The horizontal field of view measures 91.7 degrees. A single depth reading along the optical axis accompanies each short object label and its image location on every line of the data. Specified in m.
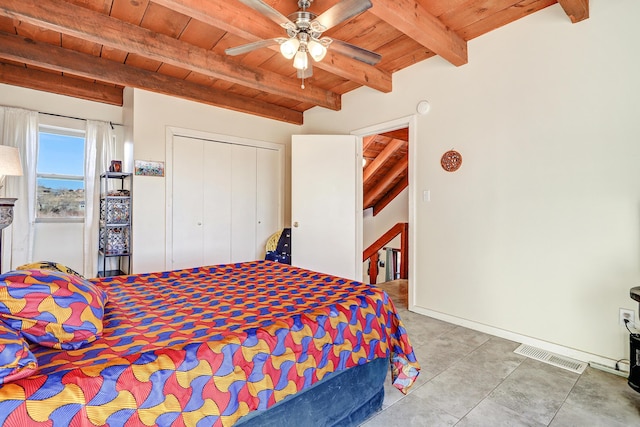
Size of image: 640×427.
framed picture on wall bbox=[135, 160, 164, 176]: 3.37
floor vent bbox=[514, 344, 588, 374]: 2.12
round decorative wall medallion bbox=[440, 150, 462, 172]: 2.89
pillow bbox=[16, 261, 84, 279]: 1.53
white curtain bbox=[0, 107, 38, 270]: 3.07
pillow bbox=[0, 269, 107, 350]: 1.01
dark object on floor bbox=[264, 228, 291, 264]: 4.12
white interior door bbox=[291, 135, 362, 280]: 3.88
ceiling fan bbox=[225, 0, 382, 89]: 1.66
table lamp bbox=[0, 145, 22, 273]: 2.11
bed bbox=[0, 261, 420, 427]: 0.87
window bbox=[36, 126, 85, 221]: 3.33
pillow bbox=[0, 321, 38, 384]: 0.80
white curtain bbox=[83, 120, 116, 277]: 3.51
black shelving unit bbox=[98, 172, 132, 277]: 3.31
